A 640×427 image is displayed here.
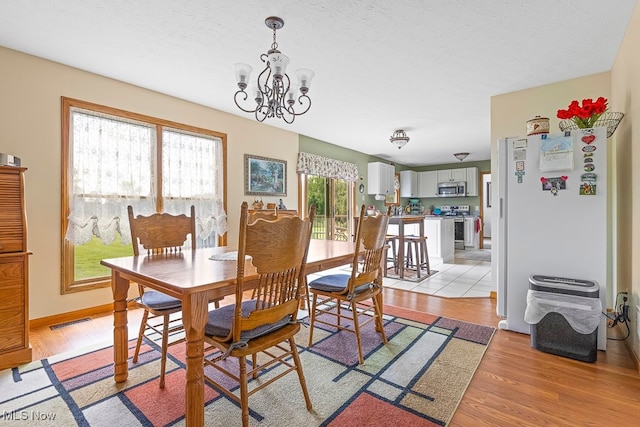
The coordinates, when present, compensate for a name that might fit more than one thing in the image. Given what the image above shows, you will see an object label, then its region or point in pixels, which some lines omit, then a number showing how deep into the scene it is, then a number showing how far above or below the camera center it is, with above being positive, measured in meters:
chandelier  2.01 +0.95
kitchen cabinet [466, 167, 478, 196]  7.85 +0.81
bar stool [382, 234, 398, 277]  4.56 -0.70
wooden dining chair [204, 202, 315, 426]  1.33 -0.41
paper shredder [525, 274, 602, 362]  2.04 -0.72
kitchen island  5.82 -0.42
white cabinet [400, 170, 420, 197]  8.33 +0.81
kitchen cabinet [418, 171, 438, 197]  8.46 +0.81
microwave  7.93 +0.62
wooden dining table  1.29 -0.33
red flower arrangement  2.25 +0.75
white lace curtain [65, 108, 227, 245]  2.89 +0.41
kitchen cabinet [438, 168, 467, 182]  7.97 +1.01
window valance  5.18 +0.86
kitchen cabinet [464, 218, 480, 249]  7.55 -0.57
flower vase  2.33 +0.70
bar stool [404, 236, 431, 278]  4.50 -0.67
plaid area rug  1.50 -1.01
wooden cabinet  1.97 -0.39
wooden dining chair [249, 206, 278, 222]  2.82 -0.03
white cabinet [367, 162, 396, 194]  6.83 +0.79
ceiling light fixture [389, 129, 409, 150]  4.81 +1.18
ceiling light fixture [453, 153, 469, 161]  6.78 +1.29
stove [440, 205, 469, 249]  7.68 -0.09
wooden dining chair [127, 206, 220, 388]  1.78 -0.22
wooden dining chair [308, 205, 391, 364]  2.05 -0.51
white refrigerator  2.20 +0.00
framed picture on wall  4.34 +0.56
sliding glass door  5.74 +0.15
